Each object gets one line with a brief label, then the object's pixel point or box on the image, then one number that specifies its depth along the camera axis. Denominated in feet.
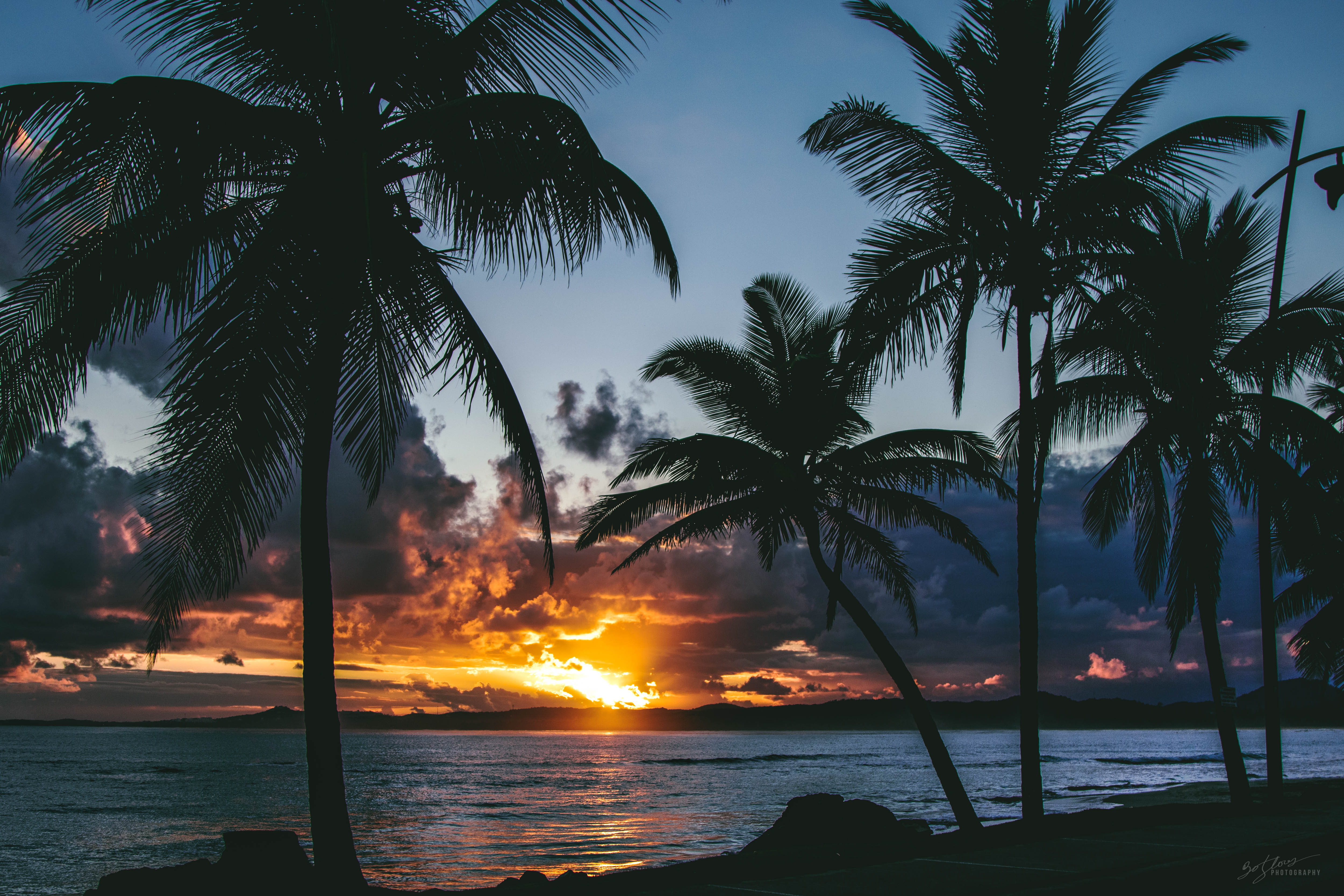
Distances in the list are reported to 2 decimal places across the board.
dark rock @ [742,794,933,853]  44.37
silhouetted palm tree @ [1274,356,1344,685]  38.29
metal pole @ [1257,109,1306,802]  36.22
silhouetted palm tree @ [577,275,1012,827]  44.65
